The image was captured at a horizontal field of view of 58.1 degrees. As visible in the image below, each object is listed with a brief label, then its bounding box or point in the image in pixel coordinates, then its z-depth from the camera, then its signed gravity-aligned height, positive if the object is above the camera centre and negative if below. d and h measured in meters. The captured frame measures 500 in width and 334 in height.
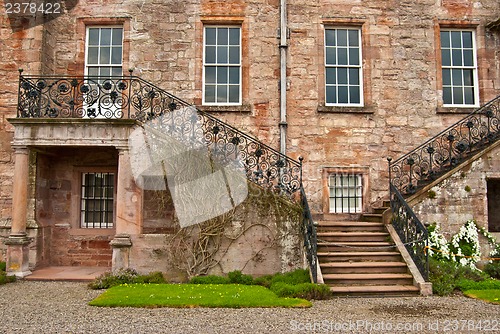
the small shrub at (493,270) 10.72 -1.32
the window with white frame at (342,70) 13.41 +4.30
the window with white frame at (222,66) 13.35 +4.38
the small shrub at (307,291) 8.53 -1.47
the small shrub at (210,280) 9.84 -1.44
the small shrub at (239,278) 9.86 -1.40
